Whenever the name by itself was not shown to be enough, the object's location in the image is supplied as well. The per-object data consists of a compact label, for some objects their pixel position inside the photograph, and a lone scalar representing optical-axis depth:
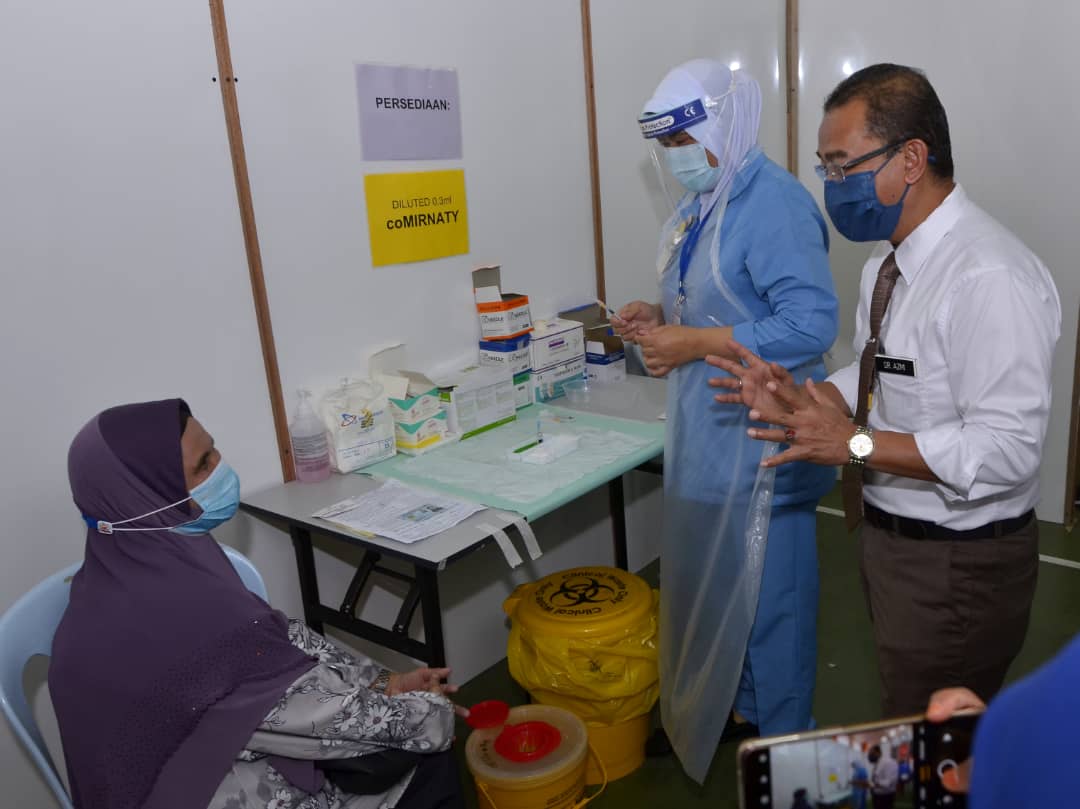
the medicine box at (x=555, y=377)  2.70
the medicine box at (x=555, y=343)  2.67
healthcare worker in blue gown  1.91
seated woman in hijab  1.29
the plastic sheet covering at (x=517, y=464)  2.08
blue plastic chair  1.44
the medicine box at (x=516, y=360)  2.60
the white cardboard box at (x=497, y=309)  2.61
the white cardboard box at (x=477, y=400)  2.40
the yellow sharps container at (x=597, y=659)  2.15
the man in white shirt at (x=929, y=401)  1.31
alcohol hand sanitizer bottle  2.18
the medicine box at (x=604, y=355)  2.88
